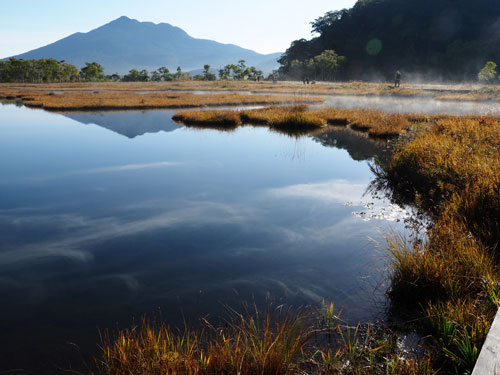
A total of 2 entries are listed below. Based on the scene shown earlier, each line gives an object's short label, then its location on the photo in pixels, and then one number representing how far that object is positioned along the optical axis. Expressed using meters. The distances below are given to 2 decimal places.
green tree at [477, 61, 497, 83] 65.75
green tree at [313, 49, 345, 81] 109.00
